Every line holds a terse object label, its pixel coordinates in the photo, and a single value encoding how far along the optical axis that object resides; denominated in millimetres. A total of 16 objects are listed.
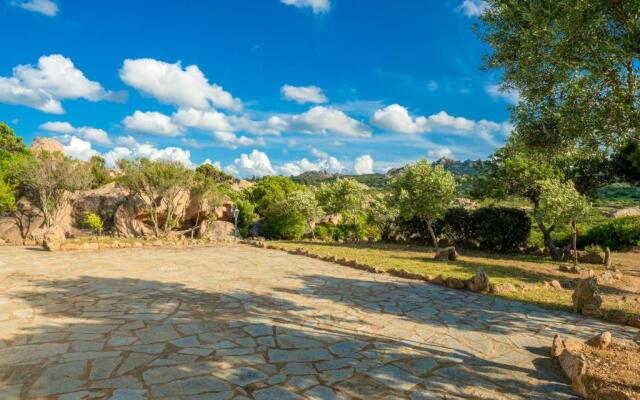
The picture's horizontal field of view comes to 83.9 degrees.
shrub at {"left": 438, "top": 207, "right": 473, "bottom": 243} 22344
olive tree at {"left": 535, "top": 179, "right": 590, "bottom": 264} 14156
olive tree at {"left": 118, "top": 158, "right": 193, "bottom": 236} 24312
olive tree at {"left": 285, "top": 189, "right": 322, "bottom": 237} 28375
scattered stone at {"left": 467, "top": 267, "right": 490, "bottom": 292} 9555
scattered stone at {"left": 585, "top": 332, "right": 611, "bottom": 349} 5438
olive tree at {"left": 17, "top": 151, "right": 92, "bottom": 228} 23125
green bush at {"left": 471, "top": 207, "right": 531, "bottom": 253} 21062
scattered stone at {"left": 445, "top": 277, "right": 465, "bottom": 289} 9961
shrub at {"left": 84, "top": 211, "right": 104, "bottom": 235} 23812
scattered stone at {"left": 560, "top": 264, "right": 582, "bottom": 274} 14117
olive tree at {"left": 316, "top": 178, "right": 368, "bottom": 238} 26359
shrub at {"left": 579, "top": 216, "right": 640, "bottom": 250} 20203
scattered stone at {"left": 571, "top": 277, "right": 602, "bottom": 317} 7641
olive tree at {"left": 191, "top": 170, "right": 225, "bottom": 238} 27656
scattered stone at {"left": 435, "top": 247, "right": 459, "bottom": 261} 16484
